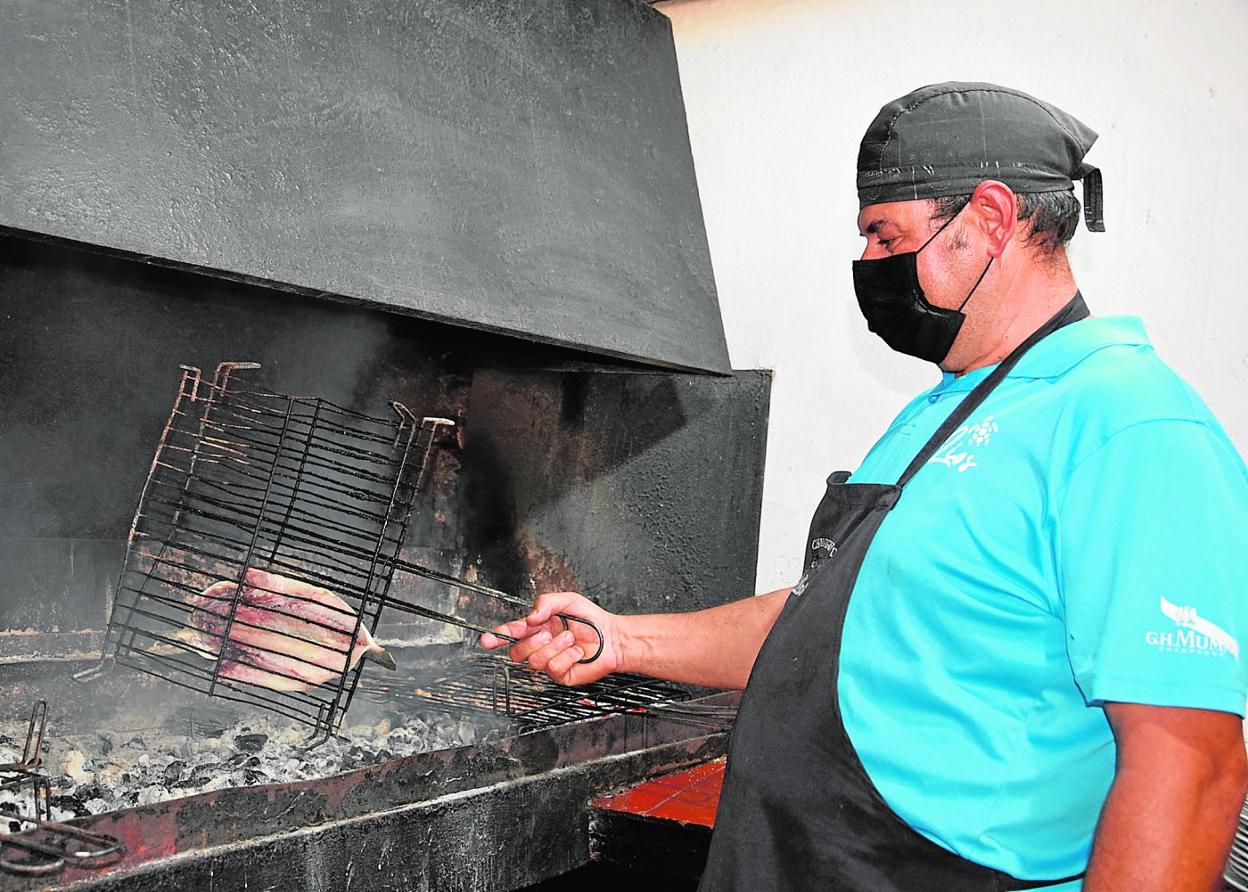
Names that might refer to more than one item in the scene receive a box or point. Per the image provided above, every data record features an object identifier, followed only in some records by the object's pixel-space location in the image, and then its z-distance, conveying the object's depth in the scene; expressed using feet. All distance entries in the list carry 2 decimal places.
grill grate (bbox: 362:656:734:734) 9.69
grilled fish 8.77
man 4.10
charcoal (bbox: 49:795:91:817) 6.55
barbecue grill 6.61
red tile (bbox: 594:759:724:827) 8.58
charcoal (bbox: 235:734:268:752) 8.36
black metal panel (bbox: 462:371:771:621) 12.01
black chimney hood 6.35
